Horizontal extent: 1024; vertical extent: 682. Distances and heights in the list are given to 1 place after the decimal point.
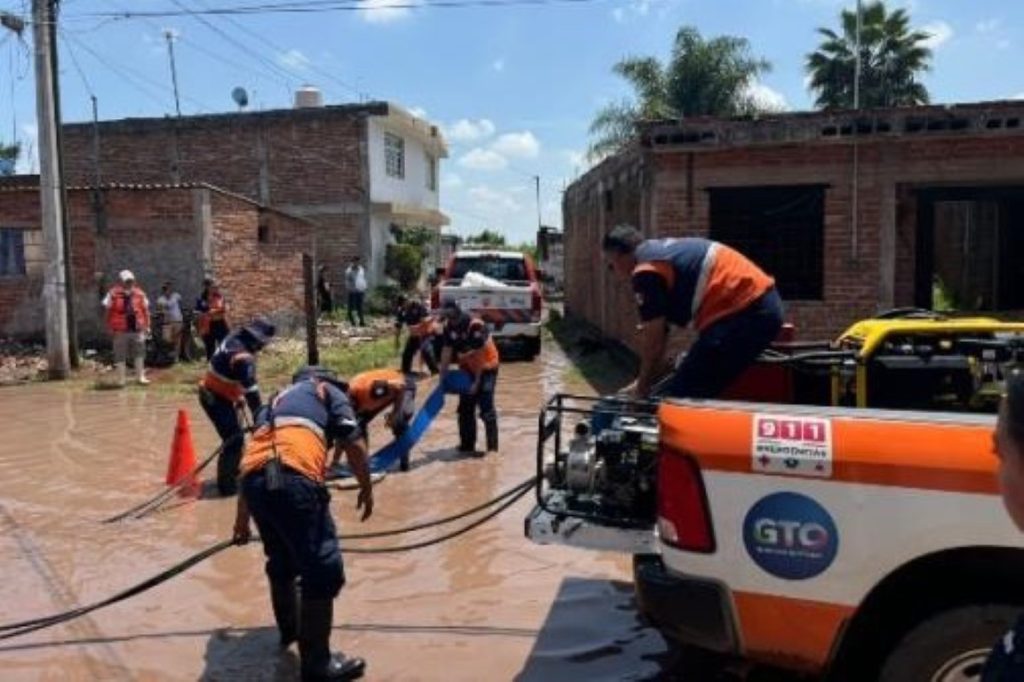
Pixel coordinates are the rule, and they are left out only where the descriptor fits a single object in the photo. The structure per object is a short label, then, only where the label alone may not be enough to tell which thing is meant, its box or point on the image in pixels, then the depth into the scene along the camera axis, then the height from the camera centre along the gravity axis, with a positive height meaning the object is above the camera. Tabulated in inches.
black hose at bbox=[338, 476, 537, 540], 240.2 -57.1
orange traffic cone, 362.6 -57.1
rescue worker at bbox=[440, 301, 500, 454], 412.2 -29.8
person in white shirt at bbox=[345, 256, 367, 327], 1025.5 -1.6
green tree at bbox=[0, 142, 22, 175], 1451.8 +198.8
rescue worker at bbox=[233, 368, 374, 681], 192.9 -39.3
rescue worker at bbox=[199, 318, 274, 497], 335.0 -31.0
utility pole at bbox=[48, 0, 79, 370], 702.5 +44.9
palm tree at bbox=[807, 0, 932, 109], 1603.1 +326.3
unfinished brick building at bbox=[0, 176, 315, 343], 803.4 +33.3
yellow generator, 191.5 -15.6
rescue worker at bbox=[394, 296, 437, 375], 594.2 -27.9
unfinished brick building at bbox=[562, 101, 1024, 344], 509.4 +45.6
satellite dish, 1336.1 +235.4
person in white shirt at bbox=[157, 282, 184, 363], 746.8 -20.2
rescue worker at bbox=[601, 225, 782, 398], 196.9 -5.2
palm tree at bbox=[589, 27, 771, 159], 1334.9 +251.3
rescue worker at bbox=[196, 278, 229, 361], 698.8 -18.2
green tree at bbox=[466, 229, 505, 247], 2324.1 +100.7
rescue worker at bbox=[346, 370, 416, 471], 265.1 -26.0
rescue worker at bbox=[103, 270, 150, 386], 659.4 -19.3
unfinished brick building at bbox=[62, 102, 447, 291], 1182.9 +141.6
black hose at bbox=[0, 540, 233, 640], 214.7 -62.4
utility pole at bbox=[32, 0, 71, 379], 690.8 +61.6
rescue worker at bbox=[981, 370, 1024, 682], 63.7 -12.0
